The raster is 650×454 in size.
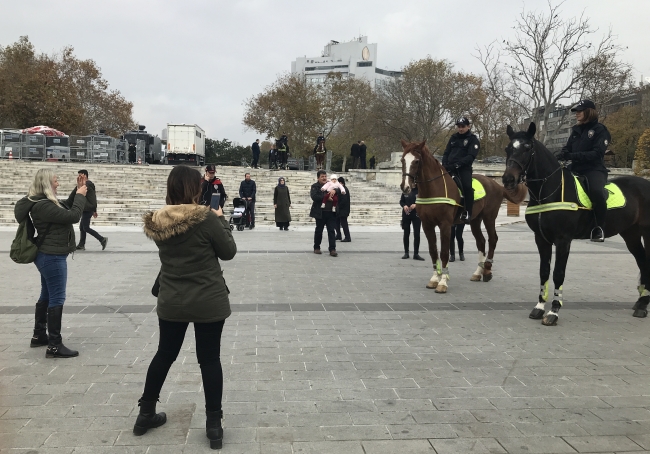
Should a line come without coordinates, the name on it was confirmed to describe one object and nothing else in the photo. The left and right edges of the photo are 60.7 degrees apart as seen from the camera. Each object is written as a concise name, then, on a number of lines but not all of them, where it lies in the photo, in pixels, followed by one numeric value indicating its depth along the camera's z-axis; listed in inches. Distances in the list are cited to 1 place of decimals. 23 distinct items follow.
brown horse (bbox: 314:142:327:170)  1363.3
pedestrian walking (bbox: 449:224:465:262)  483.5
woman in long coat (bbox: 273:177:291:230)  729.0
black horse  272.4
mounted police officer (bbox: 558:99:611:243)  281.4
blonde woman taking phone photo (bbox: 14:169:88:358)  209.2
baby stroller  743.1
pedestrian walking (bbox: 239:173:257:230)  754.2
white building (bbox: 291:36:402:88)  5713.6
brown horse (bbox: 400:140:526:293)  342.3
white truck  1676.9
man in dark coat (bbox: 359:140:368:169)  1410.4
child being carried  498.3
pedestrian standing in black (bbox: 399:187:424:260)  482.3
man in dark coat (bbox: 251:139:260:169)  1401.3
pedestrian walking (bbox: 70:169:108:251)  508.4
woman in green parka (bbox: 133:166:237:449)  140.8
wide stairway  868.0
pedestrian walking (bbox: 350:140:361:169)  1425.9
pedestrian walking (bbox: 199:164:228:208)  530.3
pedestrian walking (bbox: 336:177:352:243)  599.2
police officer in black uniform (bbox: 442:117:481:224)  365.4
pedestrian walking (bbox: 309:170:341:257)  504.1
